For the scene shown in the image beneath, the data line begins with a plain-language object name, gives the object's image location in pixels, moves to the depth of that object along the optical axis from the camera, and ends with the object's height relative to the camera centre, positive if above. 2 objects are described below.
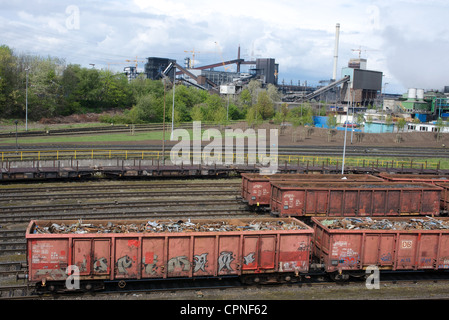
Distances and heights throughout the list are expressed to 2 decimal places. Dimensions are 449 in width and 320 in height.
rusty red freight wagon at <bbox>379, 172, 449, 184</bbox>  27.73 -3.35
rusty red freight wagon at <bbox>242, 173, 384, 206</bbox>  24.69 -3.53
